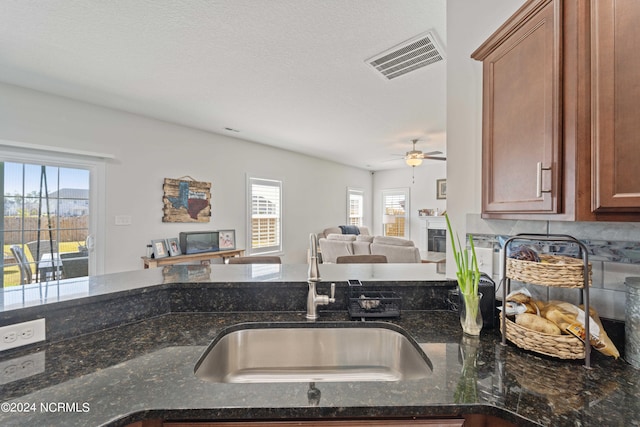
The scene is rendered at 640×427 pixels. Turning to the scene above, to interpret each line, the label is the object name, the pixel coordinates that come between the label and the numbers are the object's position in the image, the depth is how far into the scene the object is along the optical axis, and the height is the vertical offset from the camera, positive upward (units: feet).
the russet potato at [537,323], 2.91 -1.19
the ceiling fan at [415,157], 14.57 +3.10
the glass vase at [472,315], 3.44 -1.28
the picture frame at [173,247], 12.25 -1.56
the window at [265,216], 16.52 -0.17
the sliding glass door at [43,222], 9.02 -0.36
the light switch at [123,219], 11.30 -0.31
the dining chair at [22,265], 9.07 -1.82
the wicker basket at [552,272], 2.83 -0.60
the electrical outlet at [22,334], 2.92 -1.36
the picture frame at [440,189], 22.13 +2.13
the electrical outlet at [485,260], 4.19 -0.69
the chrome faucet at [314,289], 3.99 -1.13
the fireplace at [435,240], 21.48 -1.98
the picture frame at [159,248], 11.75 -1.57
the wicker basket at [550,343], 2.76 -1.33
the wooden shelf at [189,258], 11.43 -2.07
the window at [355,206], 24.09 +0.75
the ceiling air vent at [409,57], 6.82 +4.33
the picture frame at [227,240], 14.30 -1.44
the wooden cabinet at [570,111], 2.38 +1.04
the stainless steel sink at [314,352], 3.59 -1.89
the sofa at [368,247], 13.28 -1.79
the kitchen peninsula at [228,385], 2.12 -1.51
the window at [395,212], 24.26 +0.24
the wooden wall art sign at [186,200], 12.78 +0.62
